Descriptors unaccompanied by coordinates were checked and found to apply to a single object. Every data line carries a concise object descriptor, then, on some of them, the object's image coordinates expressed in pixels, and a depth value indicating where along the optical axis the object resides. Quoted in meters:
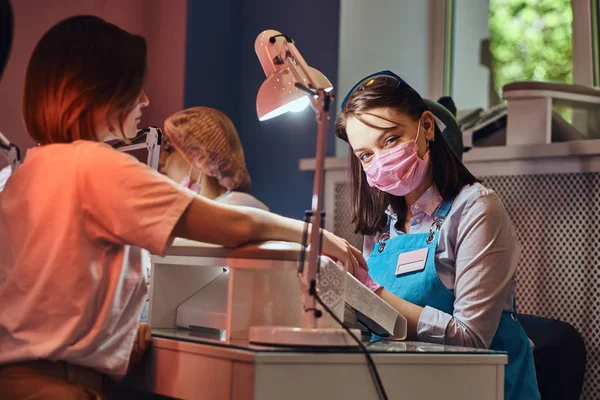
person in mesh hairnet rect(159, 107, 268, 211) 4.28
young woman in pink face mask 2.84
